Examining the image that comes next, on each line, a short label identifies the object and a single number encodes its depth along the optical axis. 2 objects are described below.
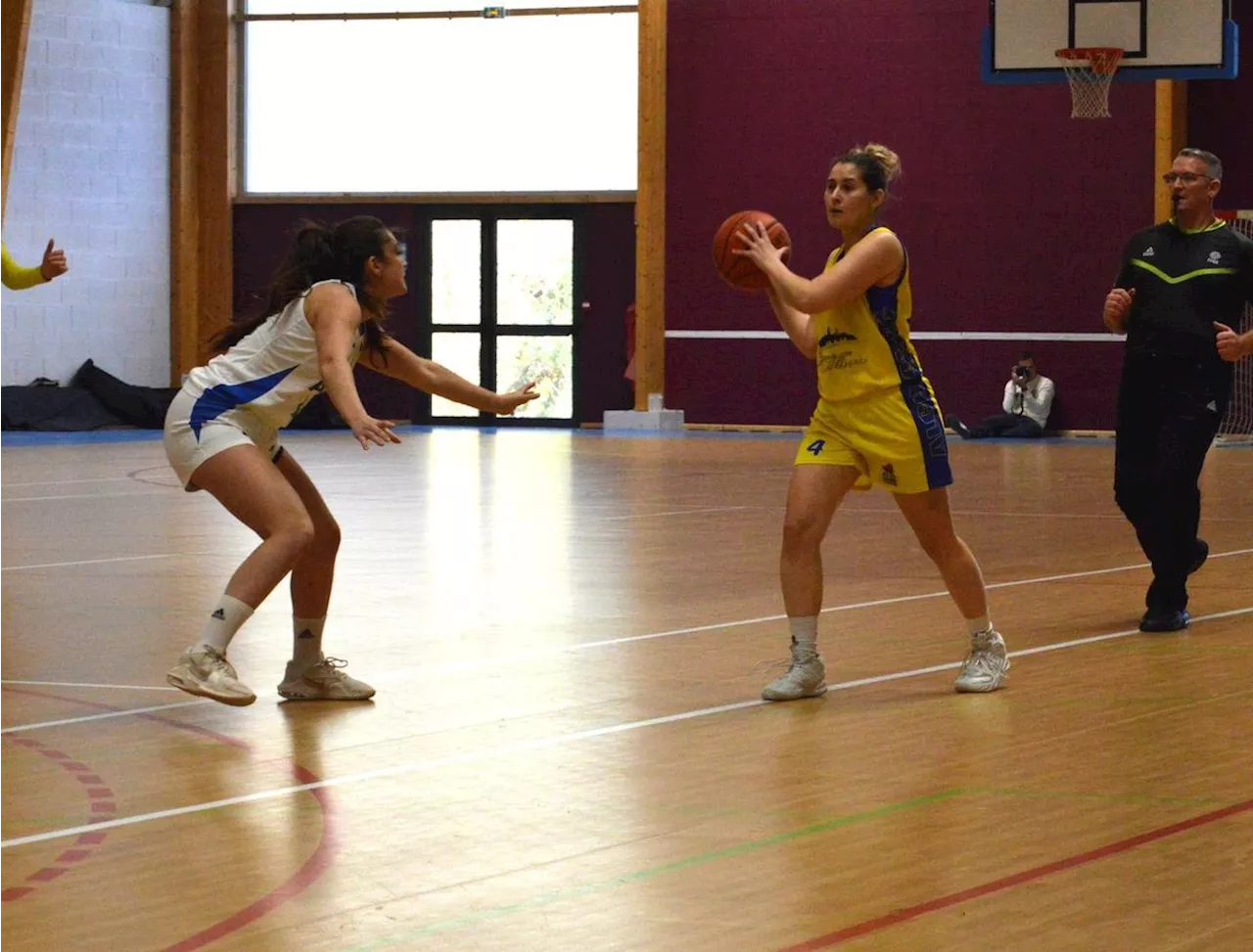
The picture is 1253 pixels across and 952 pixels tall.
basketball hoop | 19.38
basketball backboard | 19.11
